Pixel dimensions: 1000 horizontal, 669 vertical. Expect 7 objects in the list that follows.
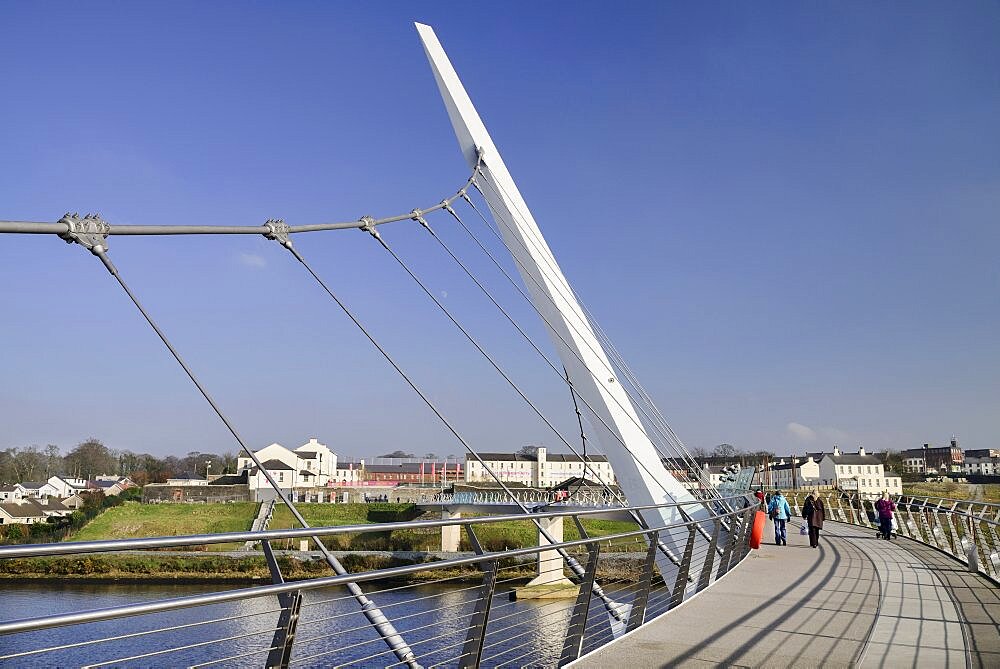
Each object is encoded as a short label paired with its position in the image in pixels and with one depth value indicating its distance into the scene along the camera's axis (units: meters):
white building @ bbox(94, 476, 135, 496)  78.35
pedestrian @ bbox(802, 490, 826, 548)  12.32
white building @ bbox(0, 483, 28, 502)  70.39
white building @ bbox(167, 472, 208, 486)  62.60
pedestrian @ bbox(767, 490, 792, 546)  12.89
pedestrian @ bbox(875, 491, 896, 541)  14.23
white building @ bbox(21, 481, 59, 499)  73.97
